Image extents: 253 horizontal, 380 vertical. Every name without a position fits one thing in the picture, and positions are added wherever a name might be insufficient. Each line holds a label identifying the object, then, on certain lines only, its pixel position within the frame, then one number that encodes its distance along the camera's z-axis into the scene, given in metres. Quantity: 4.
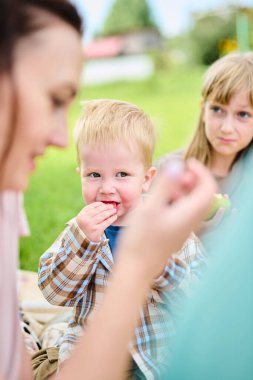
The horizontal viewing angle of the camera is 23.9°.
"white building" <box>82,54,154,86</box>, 23.73
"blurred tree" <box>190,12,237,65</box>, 22.22
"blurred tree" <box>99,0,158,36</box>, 36.25
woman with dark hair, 0.89
